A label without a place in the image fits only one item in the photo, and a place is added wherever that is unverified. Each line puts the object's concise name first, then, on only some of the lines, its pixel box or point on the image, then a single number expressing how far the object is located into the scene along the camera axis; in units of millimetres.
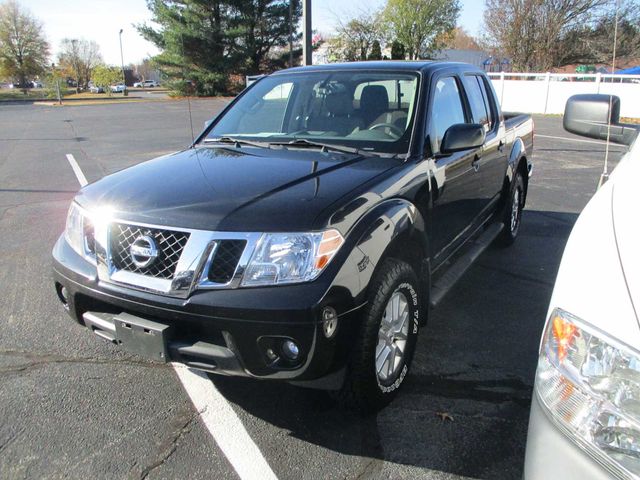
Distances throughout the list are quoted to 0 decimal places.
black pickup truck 2344
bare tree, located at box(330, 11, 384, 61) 43344
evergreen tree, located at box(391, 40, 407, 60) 42244
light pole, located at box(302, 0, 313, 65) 10969
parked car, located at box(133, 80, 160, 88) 90750
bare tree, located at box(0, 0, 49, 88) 68812
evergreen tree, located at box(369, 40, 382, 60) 38512
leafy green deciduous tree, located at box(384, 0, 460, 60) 47469
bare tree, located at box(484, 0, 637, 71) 29578
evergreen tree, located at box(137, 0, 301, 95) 35562
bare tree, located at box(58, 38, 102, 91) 74625
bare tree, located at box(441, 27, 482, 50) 70375
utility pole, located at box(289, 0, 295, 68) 35344
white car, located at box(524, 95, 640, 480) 1325
